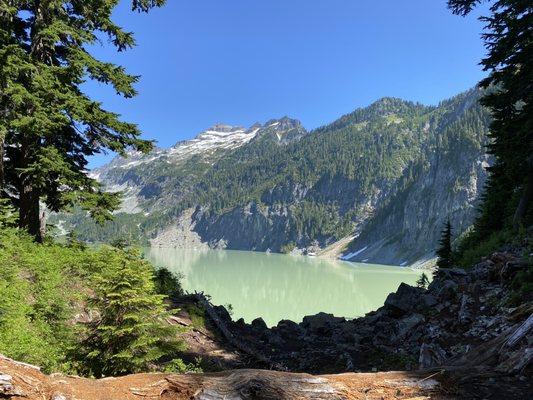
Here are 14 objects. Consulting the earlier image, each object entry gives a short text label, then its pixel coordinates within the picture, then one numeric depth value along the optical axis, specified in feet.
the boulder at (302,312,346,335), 52.49
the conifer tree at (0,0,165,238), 38.58
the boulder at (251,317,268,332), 52.26
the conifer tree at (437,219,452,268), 85.11
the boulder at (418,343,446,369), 24.54
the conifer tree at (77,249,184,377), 20.30
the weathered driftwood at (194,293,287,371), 35.42
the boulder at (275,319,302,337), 51.49
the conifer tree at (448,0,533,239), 57.41
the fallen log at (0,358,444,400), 12.24
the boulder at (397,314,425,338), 41.24
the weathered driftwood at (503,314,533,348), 16.01
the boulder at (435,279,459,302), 43.47
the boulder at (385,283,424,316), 48.52
